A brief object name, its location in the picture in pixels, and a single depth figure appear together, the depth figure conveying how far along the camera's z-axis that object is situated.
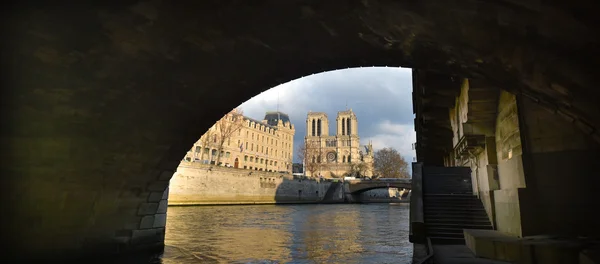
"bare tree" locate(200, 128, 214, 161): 53.86
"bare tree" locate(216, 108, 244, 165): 57.34
